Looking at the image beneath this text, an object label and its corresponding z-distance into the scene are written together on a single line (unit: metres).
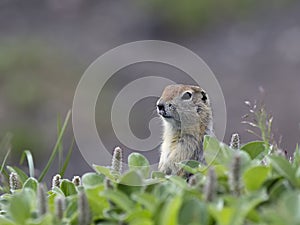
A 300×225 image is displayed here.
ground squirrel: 8.64
